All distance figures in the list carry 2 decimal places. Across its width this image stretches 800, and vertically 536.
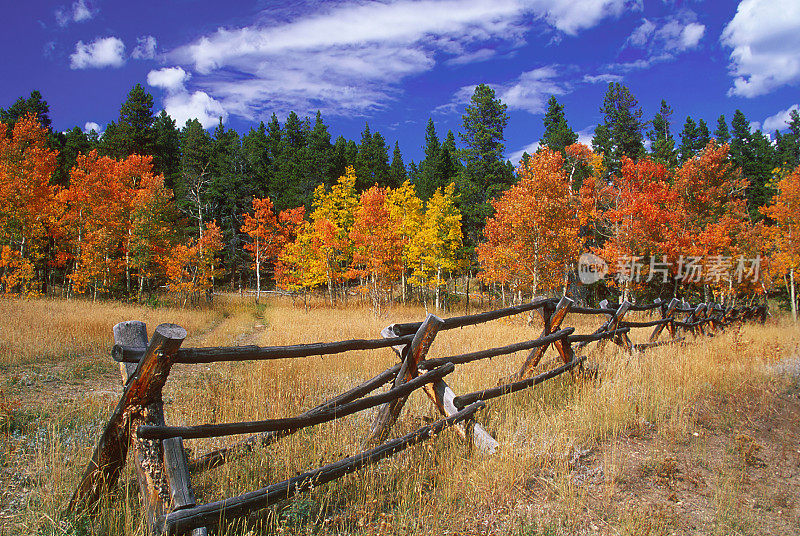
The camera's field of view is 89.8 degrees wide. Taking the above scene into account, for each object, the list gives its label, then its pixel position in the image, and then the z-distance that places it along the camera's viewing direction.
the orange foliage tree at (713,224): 23.02
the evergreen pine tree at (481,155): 32.84
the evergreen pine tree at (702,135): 47.39
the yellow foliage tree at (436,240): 24.52
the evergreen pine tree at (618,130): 38.00
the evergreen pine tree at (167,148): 39.56
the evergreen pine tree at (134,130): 35.62
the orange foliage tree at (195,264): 25.58
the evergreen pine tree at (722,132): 47.14
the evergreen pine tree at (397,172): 48.78
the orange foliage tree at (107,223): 22.53
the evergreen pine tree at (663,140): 39.06
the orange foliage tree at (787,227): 21.30
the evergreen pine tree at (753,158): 42.06
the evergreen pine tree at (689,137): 46.76
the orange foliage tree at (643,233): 22.50
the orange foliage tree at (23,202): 20.73
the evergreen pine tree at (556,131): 36.66
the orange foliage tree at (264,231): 30.81
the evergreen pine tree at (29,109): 35.34
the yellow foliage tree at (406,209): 26.77
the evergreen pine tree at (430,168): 42.34
